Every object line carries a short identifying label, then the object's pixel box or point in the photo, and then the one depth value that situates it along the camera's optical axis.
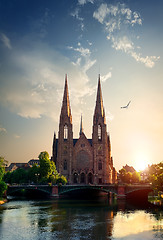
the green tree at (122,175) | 125.30
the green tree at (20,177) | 93.41
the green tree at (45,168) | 88.00
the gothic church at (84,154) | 106.50
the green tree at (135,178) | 124.09
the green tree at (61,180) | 88.38
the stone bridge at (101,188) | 79.31
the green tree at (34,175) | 89.67
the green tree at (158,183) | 62.89
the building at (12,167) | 162.88
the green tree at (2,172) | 57.62
